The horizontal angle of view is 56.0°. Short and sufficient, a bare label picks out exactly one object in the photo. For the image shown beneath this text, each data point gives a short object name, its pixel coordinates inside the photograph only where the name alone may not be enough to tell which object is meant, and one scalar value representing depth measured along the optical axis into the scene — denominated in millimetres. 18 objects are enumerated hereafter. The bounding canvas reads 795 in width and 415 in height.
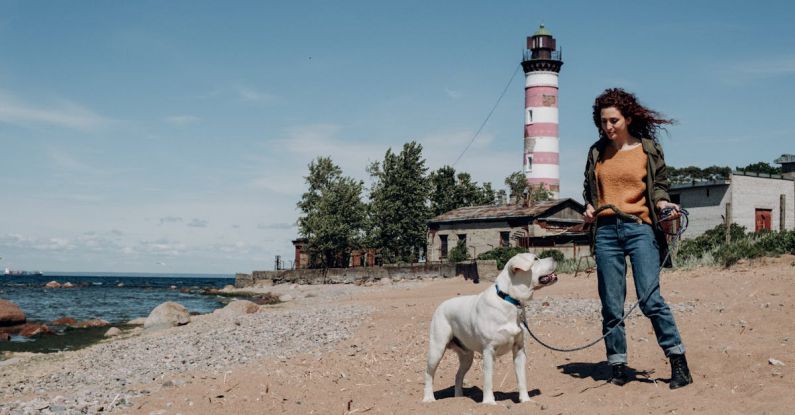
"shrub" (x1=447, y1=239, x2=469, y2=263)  46125
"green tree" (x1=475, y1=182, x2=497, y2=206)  55088
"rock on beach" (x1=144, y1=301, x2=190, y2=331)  23442
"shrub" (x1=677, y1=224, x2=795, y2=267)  19938
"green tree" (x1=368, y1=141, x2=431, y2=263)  52000
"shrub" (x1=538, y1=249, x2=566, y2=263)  34969
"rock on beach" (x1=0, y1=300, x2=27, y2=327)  26016
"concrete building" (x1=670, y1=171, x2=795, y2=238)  37250
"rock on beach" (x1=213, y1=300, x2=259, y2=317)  24000
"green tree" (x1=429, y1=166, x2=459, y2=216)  53625
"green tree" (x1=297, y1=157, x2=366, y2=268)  53750
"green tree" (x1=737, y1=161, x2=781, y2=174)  72938
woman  6957
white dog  6520
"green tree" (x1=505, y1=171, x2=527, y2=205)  55875
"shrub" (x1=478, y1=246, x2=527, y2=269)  37150
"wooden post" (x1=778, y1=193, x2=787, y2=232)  27359
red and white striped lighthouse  56969
